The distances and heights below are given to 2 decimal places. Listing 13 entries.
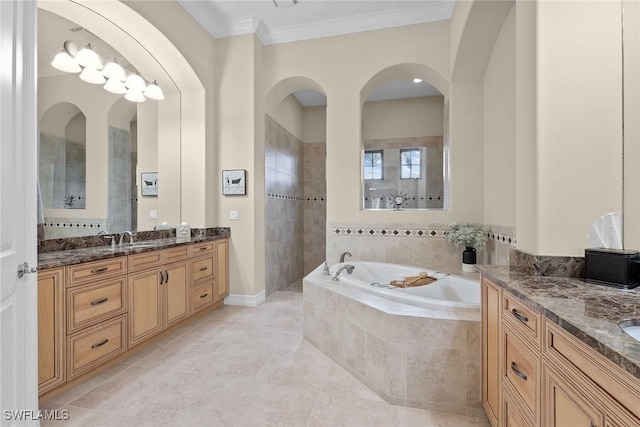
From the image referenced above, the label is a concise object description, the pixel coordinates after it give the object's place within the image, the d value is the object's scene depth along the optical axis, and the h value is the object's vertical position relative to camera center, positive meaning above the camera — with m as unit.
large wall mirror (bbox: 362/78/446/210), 5.05 +1.07
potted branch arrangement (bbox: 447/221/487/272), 2.82 -0.25
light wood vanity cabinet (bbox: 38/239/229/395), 1.68 -0.66
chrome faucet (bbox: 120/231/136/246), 2.72 -0.21
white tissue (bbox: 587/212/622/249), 1.33 -0.09
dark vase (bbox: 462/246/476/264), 2.89 -0.42
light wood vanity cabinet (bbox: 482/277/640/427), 0.67 -0.49
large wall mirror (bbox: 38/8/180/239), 2.26 +0.57
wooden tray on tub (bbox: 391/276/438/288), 2.62 -0.62
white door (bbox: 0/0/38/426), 1.18 +0.00
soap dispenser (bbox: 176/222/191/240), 3.29 -0.20
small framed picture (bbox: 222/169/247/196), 3.50 +0.35
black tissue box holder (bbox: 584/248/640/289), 1.19 -0.23
